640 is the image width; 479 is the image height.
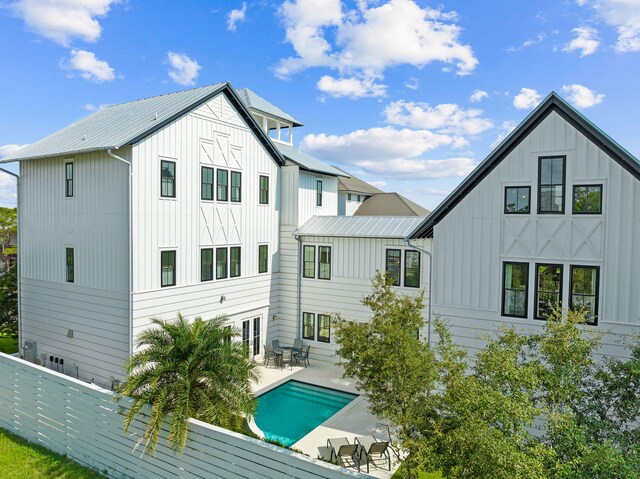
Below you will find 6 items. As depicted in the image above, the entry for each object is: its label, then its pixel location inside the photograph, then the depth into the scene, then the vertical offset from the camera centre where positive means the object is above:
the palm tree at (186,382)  8.58 -3.43
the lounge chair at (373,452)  10.61 -5.84
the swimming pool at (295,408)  12.99 -6.32
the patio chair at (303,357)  18.40 -5.76
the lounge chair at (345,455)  10.38 -5.72
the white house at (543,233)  10.62 -0.14
